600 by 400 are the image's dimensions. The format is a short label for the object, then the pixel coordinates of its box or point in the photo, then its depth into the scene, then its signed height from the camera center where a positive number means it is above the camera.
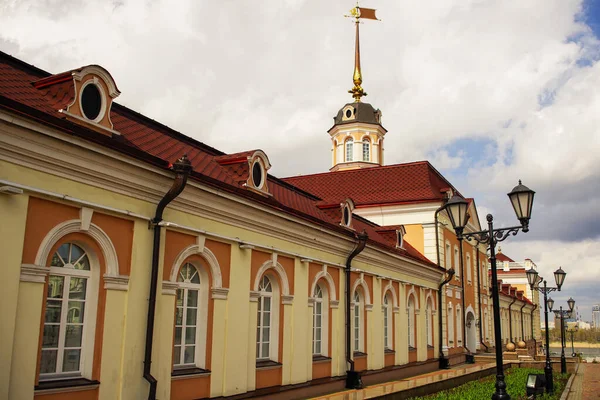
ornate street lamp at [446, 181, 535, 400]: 10.71 +1.78
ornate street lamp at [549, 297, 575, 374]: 28.99 +0.61
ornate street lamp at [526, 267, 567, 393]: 18.42 +1.32
